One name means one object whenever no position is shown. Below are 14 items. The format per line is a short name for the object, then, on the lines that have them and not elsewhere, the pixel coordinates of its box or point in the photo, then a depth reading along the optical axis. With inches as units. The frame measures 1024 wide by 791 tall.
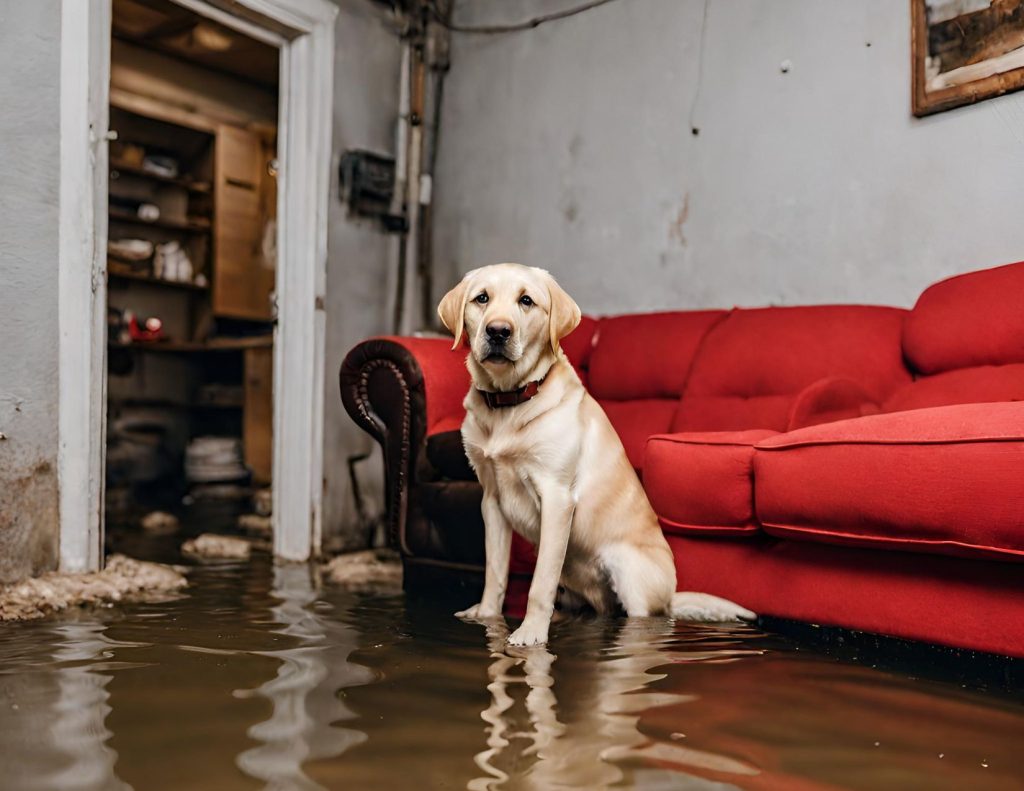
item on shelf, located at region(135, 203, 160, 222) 225.5
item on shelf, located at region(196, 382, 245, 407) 226.2
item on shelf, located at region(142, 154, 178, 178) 228.5
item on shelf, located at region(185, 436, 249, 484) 207.5
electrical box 142.3
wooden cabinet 230.4
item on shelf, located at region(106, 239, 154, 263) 218.2
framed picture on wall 96.5
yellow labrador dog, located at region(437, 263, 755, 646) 72.3
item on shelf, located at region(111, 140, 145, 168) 224.0
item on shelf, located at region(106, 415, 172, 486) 203.2
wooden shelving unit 217.9
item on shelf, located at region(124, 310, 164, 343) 215.2
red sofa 58.2
